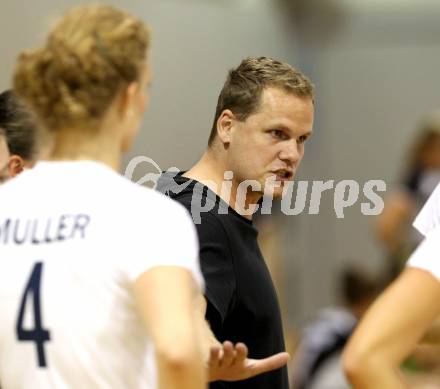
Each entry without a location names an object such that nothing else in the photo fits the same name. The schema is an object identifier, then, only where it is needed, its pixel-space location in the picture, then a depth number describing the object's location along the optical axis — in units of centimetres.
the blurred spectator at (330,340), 1124
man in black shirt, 579
